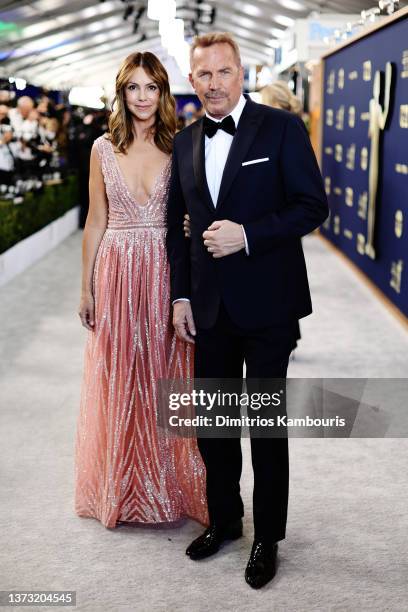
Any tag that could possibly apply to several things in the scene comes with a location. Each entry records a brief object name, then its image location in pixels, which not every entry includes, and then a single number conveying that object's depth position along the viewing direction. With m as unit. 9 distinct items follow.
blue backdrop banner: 5.67
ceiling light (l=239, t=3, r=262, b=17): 18.89
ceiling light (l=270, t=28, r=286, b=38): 20.88
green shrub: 7.34
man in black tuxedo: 2.10
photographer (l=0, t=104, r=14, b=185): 7.22
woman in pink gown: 2.56
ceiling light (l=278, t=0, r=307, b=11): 16.91
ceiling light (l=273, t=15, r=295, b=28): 18.89
